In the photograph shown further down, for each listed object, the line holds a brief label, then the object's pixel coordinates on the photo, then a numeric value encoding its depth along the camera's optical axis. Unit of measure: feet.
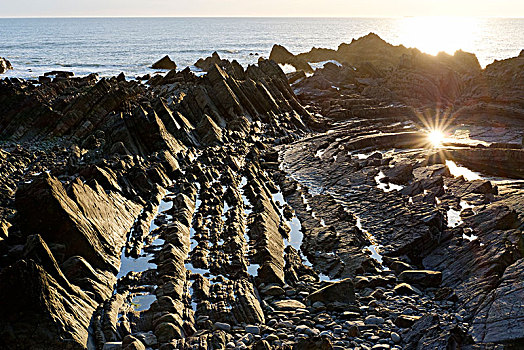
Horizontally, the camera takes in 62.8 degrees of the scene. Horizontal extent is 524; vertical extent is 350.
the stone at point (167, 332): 40.98
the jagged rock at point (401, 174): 95.35
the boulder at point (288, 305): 49.08
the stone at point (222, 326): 44.01
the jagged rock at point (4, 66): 279.73
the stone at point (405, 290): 53.72
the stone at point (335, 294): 50.01
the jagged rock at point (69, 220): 51.19
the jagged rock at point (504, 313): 38.29
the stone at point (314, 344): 37.76
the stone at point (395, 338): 42.74
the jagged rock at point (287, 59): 310.86
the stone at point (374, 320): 46.52
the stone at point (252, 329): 43.93
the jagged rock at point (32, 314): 35.60
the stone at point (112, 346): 38.68
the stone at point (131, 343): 38.28
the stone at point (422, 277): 55.93
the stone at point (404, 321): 45.34
